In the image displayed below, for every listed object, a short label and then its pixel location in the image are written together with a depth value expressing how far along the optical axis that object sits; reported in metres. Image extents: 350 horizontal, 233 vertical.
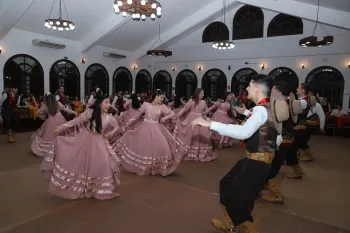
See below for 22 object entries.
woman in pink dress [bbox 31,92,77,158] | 5.38
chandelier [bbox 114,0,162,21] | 6.95
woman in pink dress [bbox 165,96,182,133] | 8.23
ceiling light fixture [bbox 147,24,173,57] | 12.02
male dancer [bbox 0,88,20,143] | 6.80
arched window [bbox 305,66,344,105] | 12.08
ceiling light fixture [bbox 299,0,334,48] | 8.52
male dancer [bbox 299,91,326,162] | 5.14
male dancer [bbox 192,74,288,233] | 1.99
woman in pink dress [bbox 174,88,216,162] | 5.51
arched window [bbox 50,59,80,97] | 12.55
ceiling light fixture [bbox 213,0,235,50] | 10.70
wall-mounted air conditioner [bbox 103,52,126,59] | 14.24
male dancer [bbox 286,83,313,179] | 4.20
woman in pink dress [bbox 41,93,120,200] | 3.09
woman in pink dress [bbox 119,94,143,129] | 7.31
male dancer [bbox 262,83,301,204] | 3.29
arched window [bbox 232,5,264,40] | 13.31
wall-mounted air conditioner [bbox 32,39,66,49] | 11.31
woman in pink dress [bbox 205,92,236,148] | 7.18
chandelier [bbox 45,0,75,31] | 8.45
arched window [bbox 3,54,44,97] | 11.05
